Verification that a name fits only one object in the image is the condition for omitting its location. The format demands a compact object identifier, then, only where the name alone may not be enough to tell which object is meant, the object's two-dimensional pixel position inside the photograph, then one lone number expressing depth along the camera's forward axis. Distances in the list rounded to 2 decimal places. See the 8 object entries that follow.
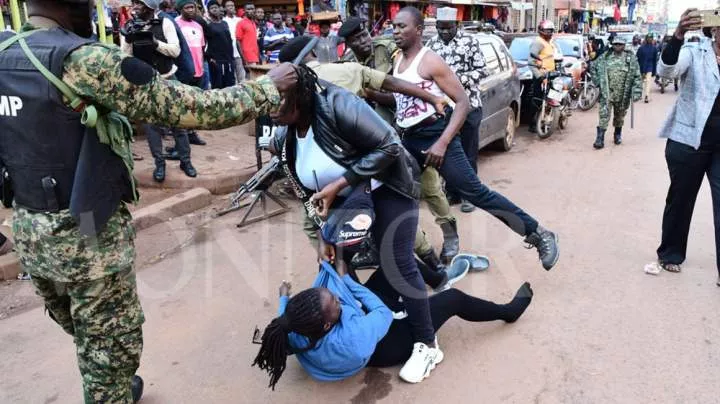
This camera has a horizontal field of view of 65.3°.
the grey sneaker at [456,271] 3.83
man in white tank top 3.56
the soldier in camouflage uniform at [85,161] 1.81
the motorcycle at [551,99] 9.08
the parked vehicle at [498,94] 7.19
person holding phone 3.43
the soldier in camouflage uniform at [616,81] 8.15
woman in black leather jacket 2.42
